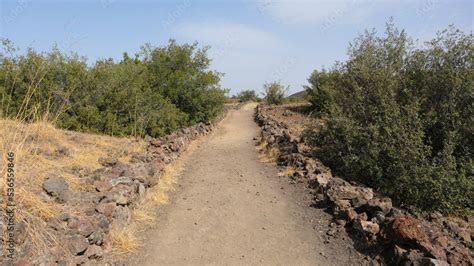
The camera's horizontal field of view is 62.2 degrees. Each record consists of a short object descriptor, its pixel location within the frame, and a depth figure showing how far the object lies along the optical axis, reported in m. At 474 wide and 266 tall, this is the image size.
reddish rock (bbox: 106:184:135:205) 5.81
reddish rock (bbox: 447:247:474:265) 4.40
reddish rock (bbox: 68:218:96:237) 4.66
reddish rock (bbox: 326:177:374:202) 6.85
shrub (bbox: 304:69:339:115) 24.64
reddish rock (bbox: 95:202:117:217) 5.34
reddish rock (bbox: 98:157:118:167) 7.75
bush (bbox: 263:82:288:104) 38.69
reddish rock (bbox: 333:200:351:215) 6.31
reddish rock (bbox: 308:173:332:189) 7.78
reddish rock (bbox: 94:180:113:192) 6.14
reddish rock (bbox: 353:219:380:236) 5.40
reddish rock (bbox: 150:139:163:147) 10.67
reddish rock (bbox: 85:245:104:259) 4.62
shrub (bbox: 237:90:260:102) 53.44
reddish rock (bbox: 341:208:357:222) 5.94
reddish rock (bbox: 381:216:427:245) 4.80
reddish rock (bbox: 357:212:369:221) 5.79
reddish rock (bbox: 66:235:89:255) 4.40
